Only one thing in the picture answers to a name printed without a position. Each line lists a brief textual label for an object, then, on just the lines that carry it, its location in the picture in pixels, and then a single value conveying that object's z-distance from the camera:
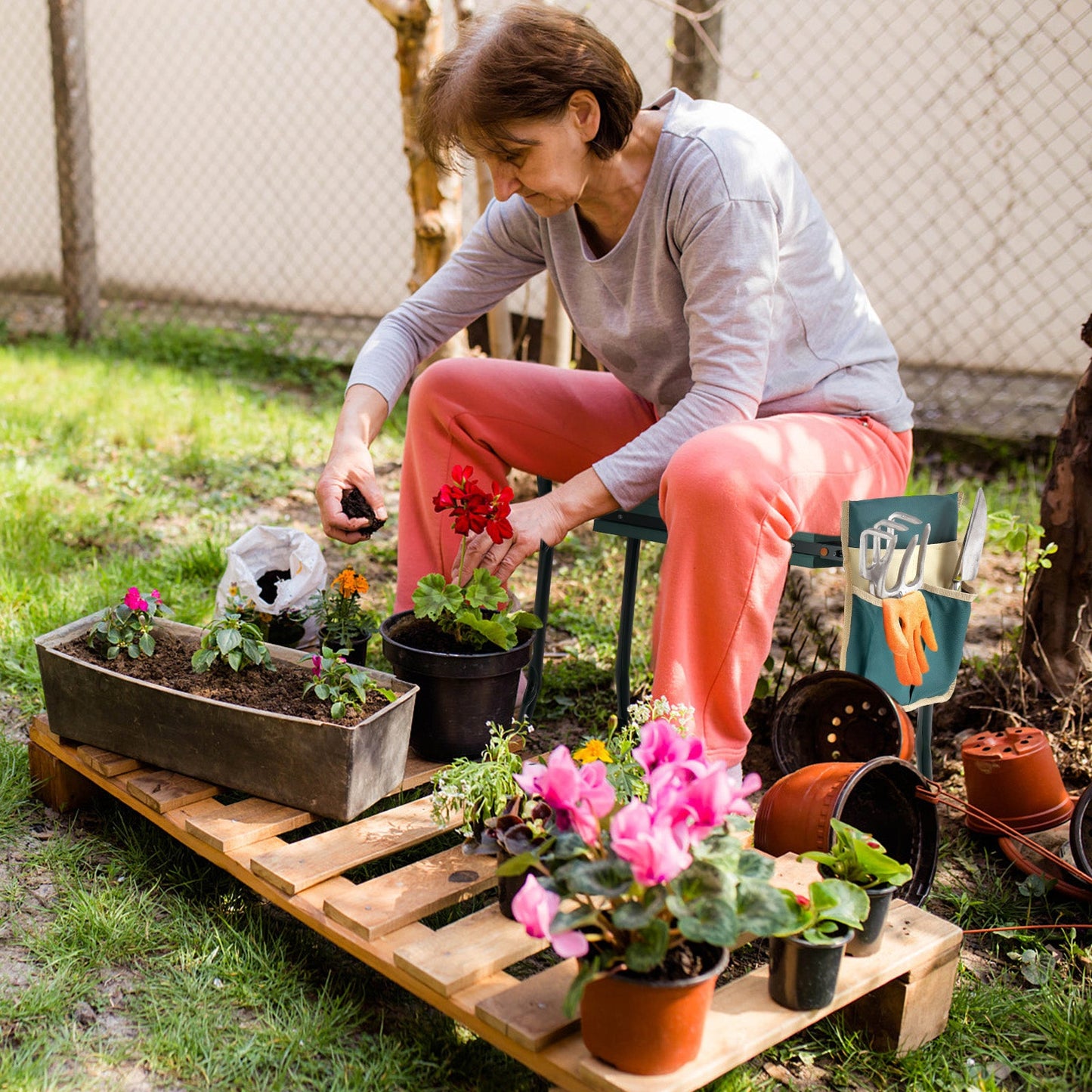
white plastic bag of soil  2.49
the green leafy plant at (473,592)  2.03
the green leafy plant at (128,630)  2.11
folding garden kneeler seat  2.05
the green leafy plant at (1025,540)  2.38
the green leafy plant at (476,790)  1.81
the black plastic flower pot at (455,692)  2.04
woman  1.92
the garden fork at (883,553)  2.05
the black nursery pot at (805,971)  1.44
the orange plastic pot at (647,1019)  1.29
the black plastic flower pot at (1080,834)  1.95
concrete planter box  1.86
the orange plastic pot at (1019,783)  2.12
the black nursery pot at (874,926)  1.55
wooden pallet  1.40
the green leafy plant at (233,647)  2.01
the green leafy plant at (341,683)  1.92
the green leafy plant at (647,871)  1.26
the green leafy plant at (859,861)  1.55
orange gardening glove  2.06
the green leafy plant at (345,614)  2.37
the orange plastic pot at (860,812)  1.75
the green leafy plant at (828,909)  1.45
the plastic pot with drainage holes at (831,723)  2.10
